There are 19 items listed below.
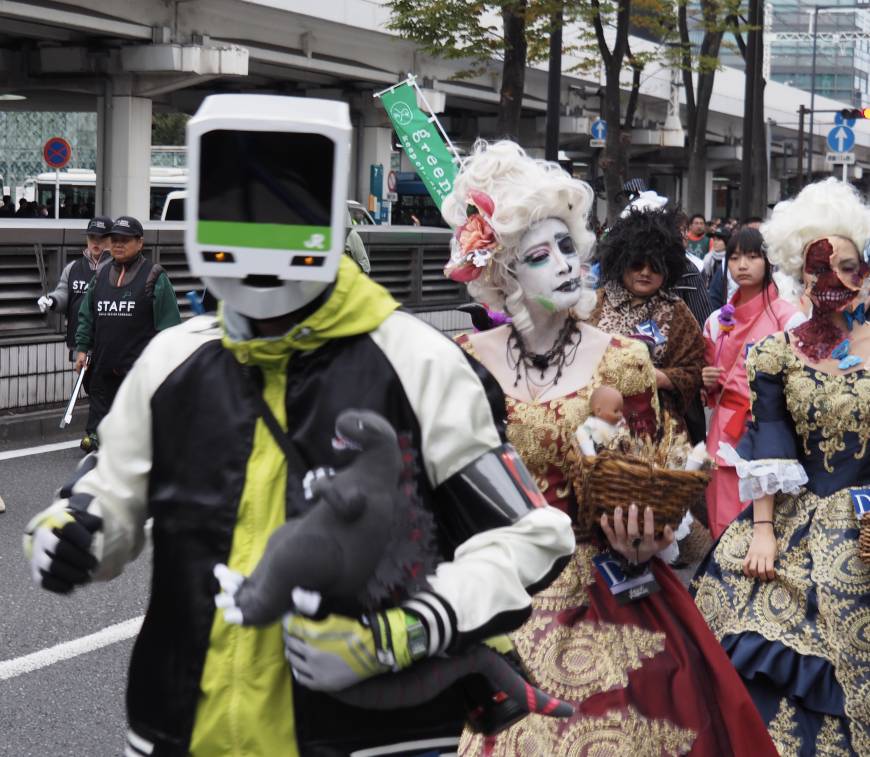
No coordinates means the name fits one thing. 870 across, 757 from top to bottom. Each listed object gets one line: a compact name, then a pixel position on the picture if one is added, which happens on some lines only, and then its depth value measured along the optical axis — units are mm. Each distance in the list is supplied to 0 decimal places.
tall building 124250
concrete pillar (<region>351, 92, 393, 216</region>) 35250
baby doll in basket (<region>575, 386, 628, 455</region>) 3799
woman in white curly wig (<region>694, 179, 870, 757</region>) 4375
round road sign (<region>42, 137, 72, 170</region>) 22391
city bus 33125
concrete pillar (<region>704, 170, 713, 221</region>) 67500
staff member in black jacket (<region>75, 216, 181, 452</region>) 10172
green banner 9289
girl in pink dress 6672
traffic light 28828
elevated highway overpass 26172
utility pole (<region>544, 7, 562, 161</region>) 20172
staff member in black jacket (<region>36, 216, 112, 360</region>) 11016
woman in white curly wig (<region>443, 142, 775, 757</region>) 3867
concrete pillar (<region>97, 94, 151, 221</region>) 27484
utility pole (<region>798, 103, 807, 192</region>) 55475
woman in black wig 6148
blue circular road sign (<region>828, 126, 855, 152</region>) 27031
